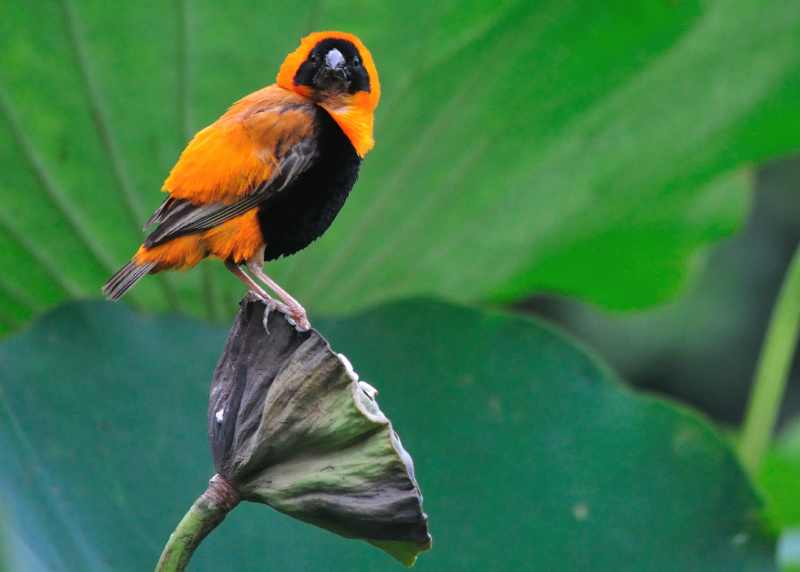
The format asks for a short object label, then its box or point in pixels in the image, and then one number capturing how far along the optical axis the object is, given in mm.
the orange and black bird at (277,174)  4462
